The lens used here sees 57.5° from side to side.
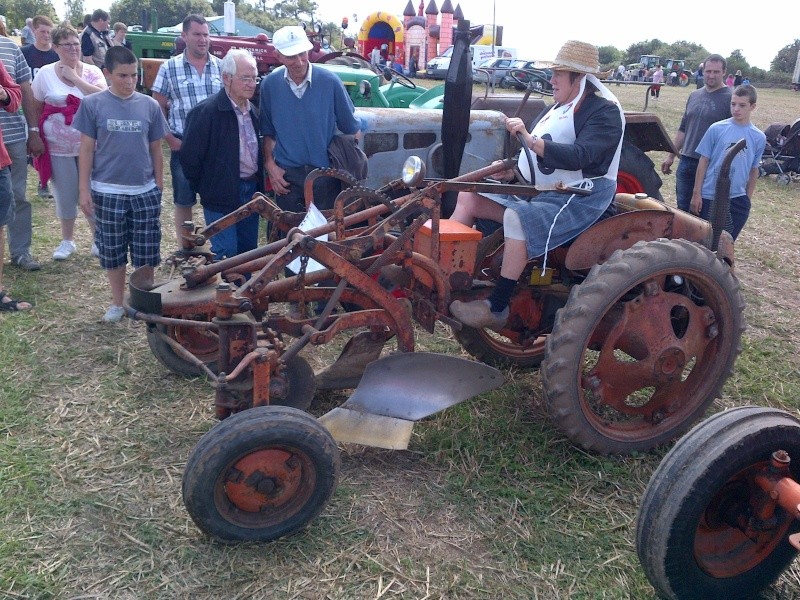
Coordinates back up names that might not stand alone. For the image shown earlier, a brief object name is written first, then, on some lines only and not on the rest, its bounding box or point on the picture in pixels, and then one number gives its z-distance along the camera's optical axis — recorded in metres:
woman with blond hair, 5.52
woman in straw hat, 3.37
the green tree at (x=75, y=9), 60.19
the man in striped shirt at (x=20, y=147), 5.18
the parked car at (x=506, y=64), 25.16
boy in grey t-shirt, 4.45
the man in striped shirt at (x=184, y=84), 5.33
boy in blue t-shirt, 5.77
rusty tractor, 2.86
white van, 25.34
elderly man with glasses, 4.49
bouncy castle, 35.00
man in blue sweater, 4.61
